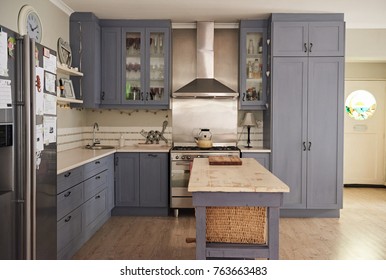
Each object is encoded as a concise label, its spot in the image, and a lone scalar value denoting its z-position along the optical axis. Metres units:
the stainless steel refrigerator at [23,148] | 2.46
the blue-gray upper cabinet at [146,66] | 5.54
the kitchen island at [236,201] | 2.63
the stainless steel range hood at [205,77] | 5.52
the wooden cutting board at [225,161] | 3.66
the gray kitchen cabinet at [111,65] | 5.53
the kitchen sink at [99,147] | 5.44
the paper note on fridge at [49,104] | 2.96
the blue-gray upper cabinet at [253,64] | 5.50
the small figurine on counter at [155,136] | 5.90
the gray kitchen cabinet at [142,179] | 5.32
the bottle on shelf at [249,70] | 5.54
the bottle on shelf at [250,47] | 5.55
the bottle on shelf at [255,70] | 5.55
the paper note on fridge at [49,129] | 2.92
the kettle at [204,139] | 5.49
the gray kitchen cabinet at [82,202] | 3.48
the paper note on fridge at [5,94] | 2.38
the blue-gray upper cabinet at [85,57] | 5.29
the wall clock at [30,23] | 3.82
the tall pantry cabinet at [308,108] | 5.23
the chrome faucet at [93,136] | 5.78
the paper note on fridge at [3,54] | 2.36
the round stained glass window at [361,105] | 7.84
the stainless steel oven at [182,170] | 5.29
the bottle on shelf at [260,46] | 5.52
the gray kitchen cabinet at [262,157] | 5.29
